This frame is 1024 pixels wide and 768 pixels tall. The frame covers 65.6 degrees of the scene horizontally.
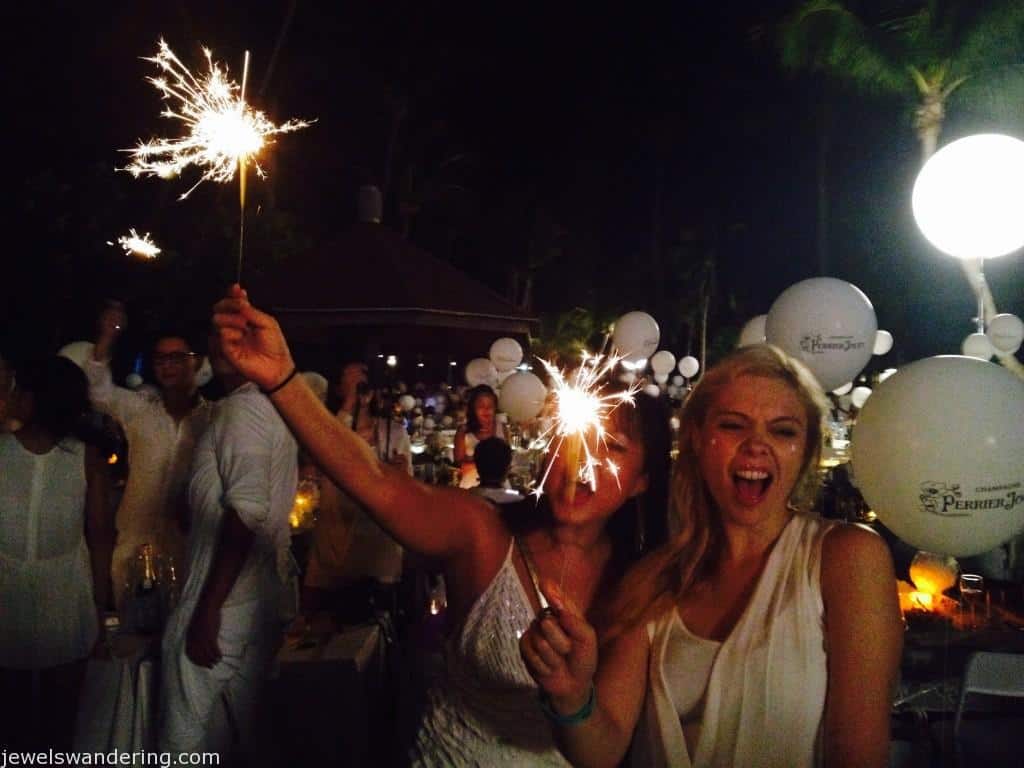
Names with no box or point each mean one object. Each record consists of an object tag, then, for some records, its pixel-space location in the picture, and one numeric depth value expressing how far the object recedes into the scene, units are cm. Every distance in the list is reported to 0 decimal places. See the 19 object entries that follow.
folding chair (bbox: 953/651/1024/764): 396
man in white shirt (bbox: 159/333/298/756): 315
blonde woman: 167
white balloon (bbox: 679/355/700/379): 2337
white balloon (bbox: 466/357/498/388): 1308
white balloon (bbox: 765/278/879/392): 485
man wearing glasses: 411
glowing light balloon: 404
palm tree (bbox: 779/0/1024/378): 1415
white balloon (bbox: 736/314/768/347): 717
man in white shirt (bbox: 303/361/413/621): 512
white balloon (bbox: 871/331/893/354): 1183
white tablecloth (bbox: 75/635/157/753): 328
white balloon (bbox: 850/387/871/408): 1254
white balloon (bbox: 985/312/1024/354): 909
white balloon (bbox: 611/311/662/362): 1038
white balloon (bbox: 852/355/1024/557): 278
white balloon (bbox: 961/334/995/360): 803
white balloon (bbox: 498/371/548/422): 921
